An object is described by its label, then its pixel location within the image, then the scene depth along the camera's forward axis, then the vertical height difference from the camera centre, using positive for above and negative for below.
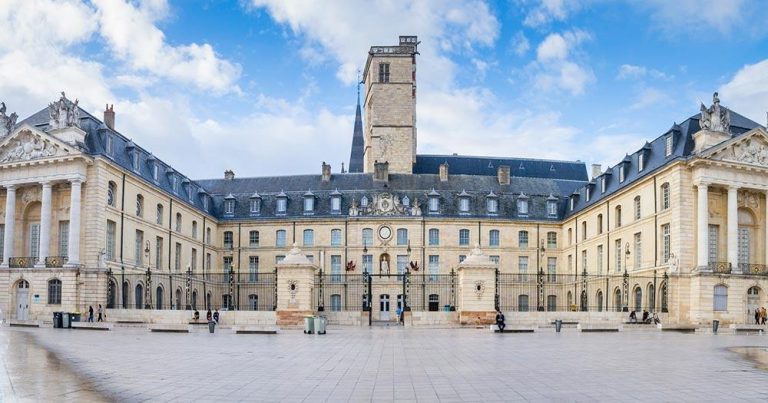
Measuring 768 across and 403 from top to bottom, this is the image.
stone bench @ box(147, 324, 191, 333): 31.48 -2.91
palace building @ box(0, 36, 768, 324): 41.34 +2.09
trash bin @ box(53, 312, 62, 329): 34.16 -2.80
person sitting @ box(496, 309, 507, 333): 30.97 -2.47
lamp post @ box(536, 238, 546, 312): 62.00 +0.49
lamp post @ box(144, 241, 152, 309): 39.79 -1.93
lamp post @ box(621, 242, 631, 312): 41.34 -1.41
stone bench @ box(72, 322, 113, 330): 33.38 -3.03
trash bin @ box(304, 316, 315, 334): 29.81 -2.55
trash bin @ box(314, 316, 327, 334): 29.58 -2.54
